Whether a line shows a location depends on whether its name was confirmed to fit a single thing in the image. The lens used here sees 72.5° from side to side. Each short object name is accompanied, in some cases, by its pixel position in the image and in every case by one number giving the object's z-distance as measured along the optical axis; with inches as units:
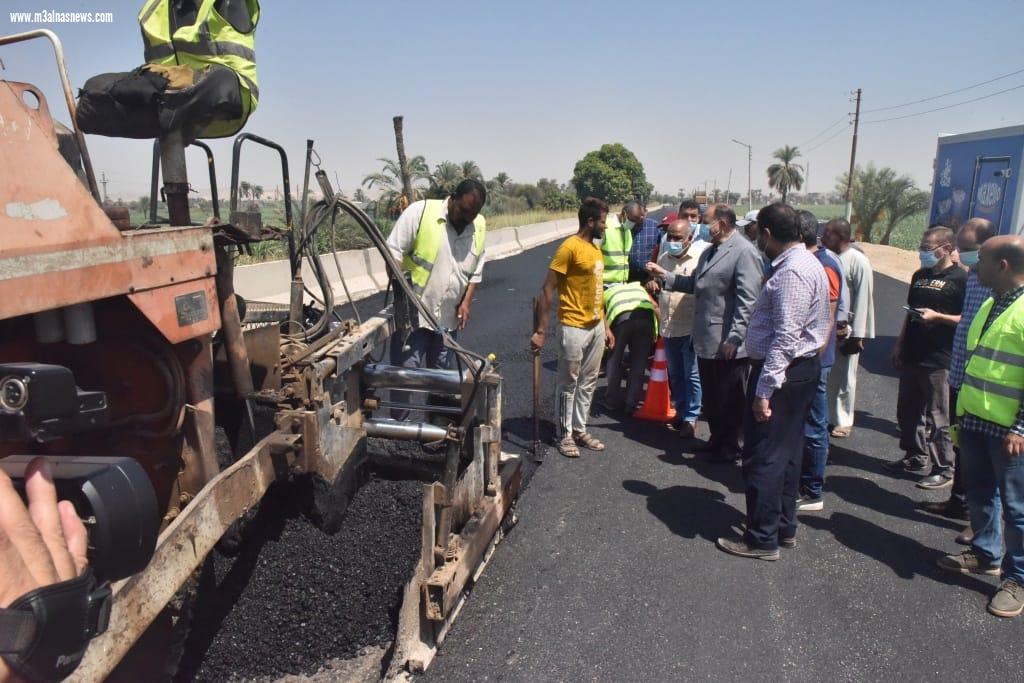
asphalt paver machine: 69.7
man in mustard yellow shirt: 202.7
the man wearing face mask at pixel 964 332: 161.3
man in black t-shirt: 190.2
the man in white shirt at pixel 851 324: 218.7
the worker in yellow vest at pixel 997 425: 132.6
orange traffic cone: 239.5
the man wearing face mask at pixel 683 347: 226.4
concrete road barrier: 386.9
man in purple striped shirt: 143.8
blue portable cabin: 304.3
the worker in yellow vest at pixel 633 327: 246.1
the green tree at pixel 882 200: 1202.0
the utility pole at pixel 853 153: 1290.6
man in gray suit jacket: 199.8
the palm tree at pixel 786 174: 3122.5
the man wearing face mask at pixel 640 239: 299.6
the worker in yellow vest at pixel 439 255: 193.5
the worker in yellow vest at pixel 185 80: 105.3
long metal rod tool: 204.7
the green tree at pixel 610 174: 3024.1
